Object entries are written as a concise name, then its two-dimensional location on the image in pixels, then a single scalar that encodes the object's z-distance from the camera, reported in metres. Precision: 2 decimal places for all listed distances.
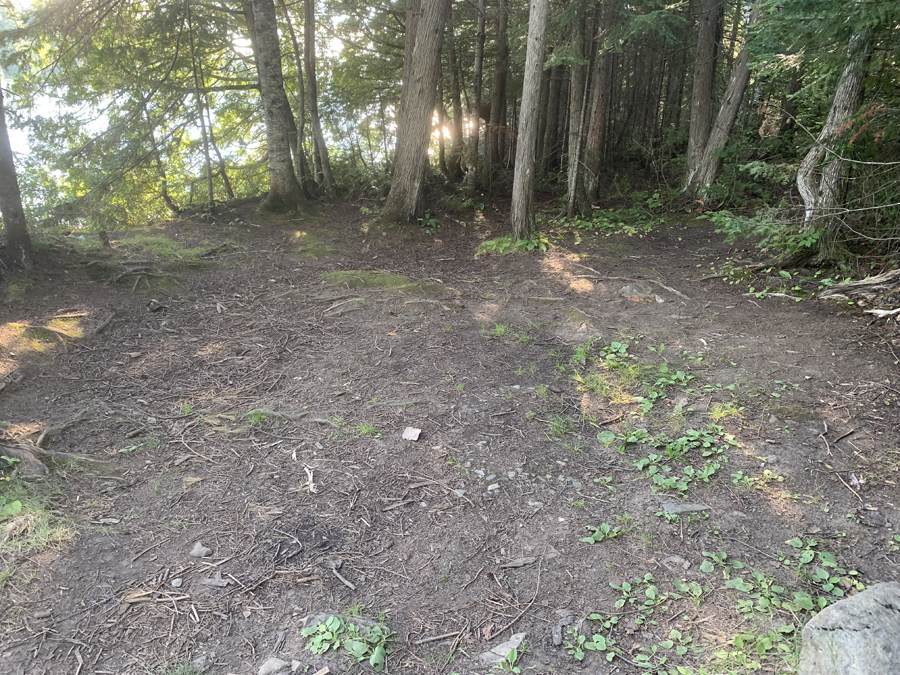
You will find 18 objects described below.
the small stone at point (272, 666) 2.29
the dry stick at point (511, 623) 2.50
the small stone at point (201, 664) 2.29
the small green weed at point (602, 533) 3.07
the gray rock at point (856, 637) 2.00
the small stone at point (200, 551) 2.93
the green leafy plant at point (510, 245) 9.33
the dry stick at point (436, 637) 2.46
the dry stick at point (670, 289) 6.81
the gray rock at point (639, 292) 6.86
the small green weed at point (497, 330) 5.95
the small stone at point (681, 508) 3.21
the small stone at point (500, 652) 2.38
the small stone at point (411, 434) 4.09
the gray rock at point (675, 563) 2.81
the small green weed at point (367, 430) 4.14
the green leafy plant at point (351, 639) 2.36
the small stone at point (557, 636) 2.45
